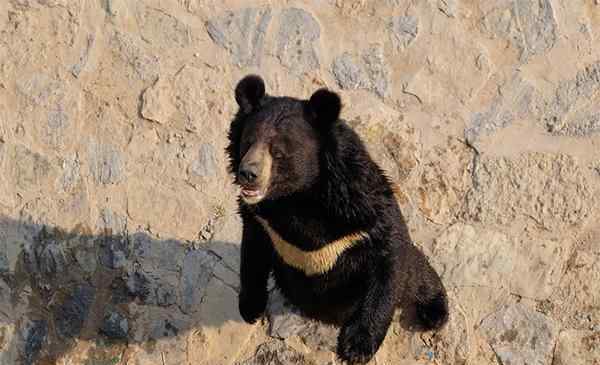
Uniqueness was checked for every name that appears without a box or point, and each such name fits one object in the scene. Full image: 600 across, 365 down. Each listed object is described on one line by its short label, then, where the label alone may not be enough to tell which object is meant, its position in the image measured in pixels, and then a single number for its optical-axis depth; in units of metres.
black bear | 8.09
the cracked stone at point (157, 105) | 10.92
